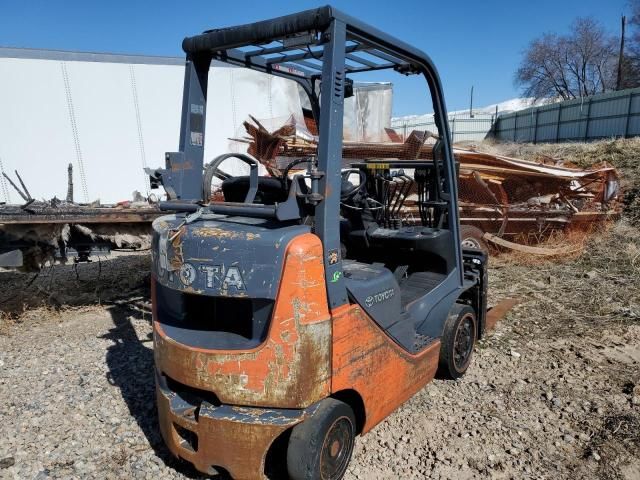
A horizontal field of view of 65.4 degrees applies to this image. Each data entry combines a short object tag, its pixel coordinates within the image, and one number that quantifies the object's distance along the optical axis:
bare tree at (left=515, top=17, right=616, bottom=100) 41.00
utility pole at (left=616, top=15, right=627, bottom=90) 33.94
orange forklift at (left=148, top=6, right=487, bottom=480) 2.40
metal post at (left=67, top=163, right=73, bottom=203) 4.96
